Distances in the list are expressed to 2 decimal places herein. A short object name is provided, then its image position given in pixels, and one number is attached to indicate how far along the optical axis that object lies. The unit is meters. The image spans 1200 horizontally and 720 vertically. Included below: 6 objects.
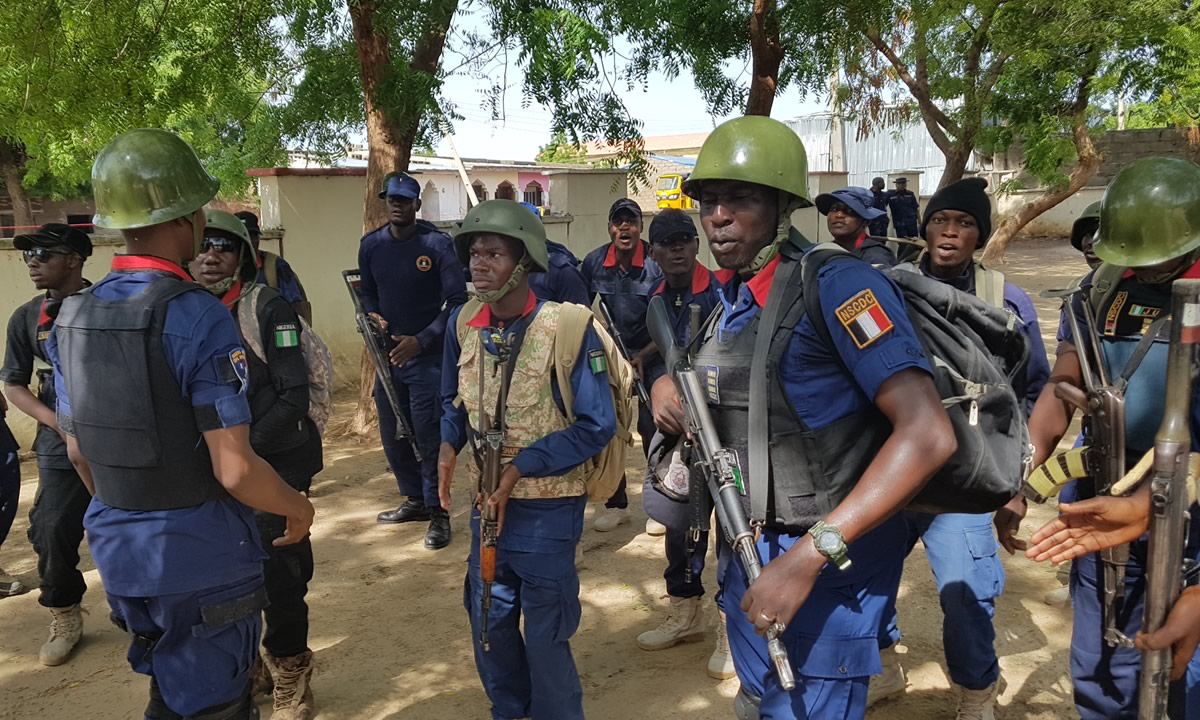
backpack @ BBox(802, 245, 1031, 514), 1.90
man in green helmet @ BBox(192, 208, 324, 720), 3.39
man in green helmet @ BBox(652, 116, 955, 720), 1.80
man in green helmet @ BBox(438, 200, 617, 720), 2.96
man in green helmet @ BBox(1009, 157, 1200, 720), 2.38
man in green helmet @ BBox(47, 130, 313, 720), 2.32
